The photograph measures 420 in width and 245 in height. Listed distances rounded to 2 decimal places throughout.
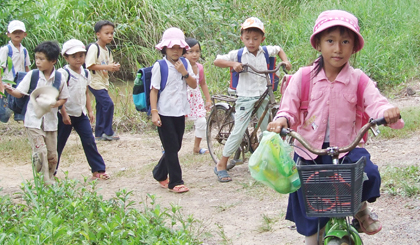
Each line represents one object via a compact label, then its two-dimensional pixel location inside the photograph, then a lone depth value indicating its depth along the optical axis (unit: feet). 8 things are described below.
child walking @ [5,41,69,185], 17.79
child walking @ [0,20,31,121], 26.35
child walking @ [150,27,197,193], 17.71
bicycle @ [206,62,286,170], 18.85
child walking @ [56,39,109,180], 19.70
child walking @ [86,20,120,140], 26.40
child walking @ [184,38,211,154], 23.04
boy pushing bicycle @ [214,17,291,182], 18.75
